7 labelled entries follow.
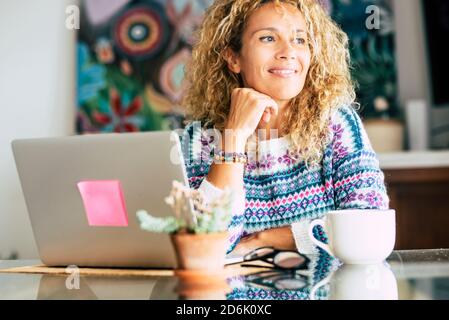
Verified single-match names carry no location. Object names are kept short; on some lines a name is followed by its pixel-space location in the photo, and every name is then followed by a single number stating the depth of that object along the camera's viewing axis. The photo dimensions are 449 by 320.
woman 1.40
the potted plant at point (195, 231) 0.85
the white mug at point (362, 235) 0.97
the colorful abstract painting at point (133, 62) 3.28
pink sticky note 0.97
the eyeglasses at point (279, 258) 0.98
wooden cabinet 2.80
